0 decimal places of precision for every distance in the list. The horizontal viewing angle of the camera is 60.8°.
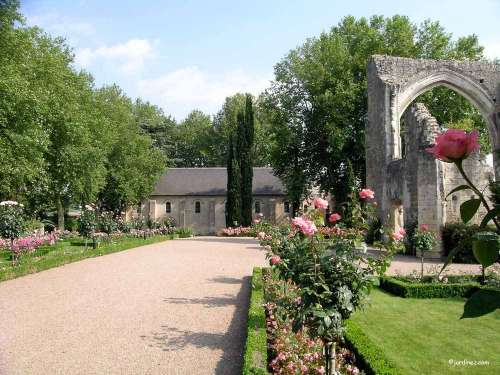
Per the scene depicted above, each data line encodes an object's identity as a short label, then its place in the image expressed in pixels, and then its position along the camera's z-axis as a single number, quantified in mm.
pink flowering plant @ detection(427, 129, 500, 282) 1199
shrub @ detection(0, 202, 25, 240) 13703
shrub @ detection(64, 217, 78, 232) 36741
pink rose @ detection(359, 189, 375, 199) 4492
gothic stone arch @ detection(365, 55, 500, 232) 19750
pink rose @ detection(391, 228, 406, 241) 4630
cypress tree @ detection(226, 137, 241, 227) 33094
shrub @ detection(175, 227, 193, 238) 31794
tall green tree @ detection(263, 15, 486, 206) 24719
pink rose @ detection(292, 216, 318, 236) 4023
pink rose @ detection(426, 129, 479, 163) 1238
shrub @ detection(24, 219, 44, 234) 21025
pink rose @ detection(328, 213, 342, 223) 4762
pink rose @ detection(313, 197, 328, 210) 4383
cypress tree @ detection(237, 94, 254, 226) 33562
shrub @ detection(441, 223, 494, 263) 15039
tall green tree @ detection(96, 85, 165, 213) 34844
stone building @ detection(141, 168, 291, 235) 41719
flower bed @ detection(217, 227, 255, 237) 29266
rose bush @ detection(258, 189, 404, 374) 4133
